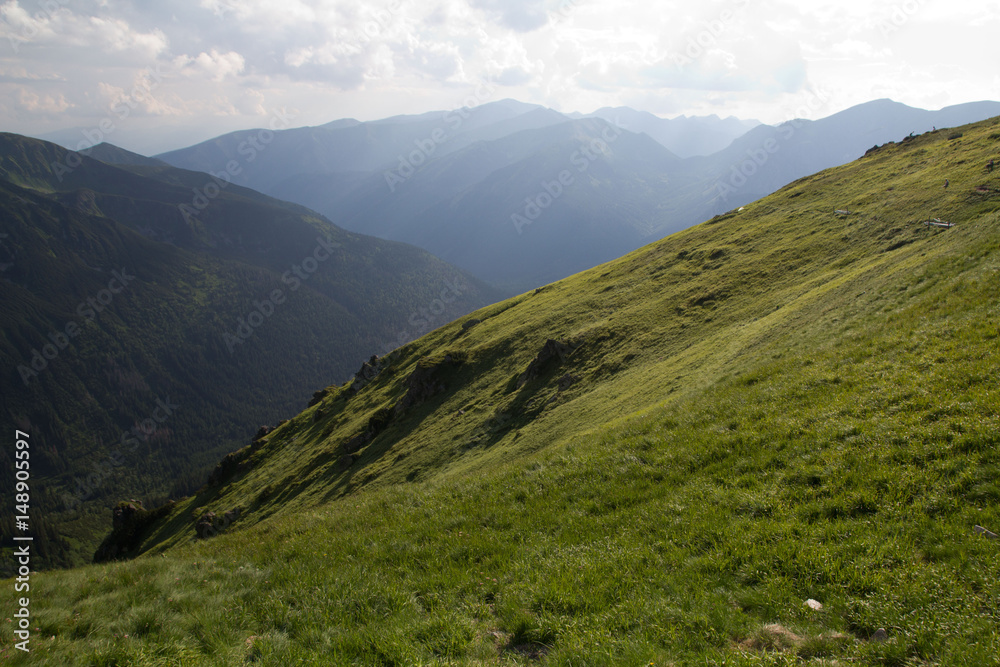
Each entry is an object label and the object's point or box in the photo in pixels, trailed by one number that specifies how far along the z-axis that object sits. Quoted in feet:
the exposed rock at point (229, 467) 303.68
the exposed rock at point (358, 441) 201.26
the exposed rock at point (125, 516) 297.33
